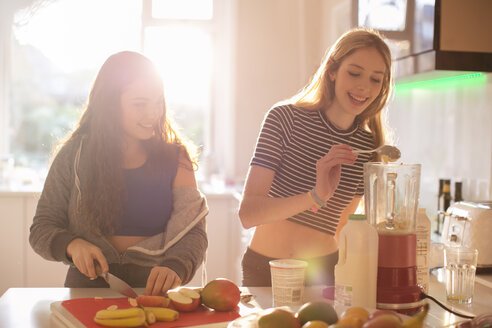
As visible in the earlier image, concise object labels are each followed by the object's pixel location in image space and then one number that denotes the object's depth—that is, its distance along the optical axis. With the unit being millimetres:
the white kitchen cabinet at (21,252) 3576
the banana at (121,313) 1132
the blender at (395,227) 1287
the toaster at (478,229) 1767
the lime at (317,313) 1054
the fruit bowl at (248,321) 1068
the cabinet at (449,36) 1884
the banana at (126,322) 1120
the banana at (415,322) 950
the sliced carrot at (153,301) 1222
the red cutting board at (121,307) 1162
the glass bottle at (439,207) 2293
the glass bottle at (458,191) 2178
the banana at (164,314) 1168
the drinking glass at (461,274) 1408
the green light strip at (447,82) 2119
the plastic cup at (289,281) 1271
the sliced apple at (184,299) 1227
